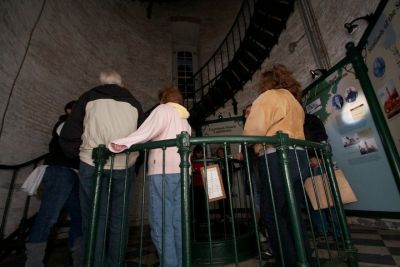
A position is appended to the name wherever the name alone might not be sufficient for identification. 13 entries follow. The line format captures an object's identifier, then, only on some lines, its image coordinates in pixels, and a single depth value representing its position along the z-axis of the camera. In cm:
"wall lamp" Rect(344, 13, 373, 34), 285
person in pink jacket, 157
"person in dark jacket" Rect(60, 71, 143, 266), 176
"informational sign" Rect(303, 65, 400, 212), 283
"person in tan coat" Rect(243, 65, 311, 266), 158
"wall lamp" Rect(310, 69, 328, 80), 371
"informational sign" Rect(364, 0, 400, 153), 236
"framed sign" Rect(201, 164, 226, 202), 198
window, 901
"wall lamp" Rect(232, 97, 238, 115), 648
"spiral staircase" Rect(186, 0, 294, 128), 477
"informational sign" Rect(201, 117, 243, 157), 608
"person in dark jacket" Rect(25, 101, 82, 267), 196
